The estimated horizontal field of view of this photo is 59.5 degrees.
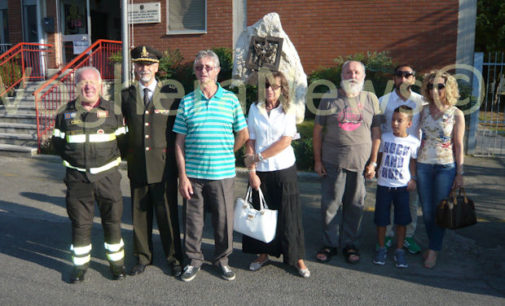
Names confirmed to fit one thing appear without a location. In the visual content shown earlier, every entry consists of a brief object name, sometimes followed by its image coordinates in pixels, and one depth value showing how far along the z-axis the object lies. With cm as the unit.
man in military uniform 374
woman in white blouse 375
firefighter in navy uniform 361
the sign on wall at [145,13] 1275
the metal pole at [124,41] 827
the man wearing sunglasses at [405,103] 440
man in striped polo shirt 361
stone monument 970
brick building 1046
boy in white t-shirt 409
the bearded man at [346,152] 398
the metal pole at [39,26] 1438
